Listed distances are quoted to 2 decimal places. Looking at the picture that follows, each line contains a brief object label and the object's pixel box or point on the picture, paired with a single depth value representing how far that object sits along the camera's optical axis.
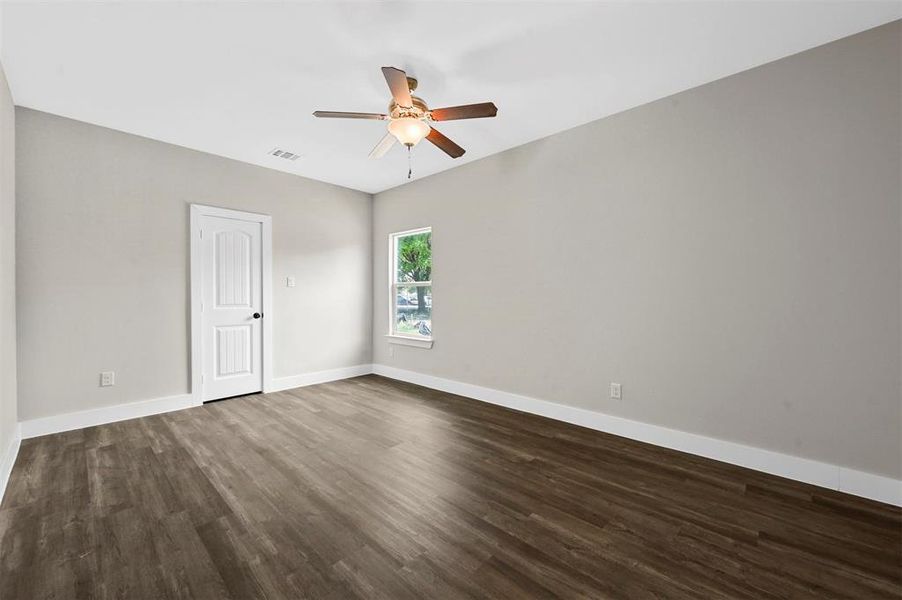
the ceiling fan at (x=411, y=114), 2.28
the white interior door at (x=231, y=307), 4.06
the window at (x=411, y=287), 4.94
